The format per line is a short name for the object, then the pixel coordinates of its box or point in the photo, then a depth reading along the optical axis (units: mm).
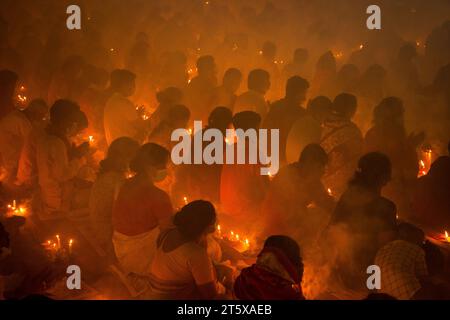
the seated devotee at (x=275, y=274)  2947
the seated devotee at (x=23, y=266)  4062
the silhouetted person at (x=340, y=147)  5184
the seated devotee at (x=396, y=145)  5246
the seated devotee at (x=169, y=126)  5758
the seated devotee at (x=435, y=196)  4320
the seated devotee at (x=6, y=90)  6148
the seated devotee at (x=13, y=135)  5594
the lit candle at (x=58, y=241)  4674
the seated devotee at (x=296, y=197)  4352
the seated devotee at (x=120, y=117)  6359
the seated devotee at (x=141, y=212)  4012
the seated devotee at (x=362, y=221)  3766
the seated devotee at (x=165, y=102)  6516
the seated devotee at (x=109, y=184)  4316
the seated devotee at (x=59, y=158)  5035
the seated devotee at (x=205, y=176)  5145
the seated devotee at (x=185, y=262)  3252
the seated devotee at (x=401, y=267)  3221
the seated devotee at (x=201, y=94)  7328
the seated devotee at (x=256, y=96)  6641
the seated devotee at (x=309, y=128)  5469
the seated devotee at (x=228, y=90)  7238
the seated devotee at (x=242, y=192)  4789
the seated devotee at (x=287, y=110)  6219
